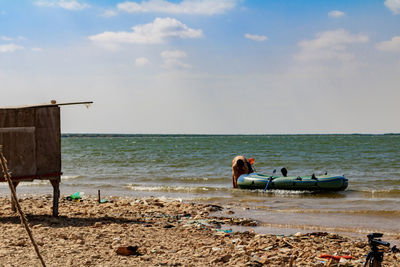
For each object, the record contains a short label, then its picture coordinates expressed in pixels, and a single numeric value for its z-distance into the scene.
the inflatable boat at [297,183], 22.20
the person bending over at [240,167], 25.09
